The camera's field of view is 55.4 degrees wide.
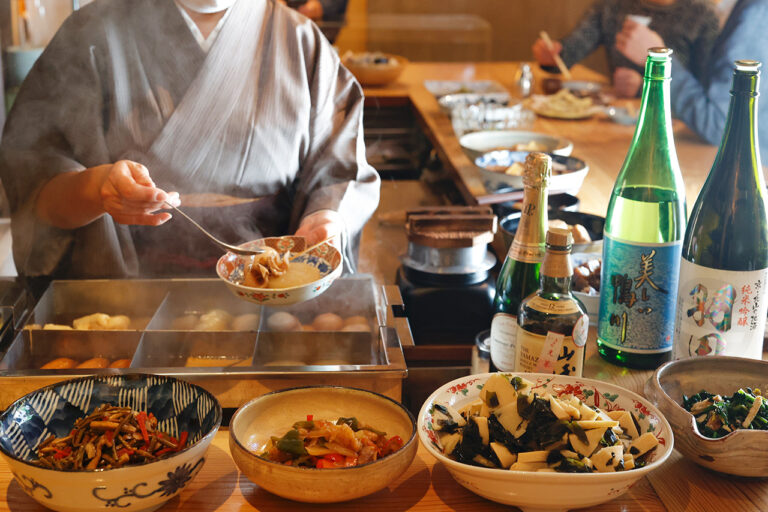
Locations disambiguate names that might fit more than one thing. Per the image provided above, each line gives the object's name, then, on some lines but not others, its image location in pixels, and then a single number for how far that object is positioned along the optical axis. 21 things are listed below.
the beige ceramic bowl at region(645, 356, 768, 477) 0.83
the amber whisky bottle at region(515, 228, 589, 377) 0.95
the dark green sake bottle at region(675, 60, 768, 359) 1.00
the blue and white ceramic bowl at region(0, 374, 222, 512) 0.76
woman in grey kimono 1.42
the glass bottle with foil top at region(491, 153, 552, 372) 1.04
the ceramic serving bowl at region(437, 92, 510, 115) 2.74
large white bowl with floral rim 0.77
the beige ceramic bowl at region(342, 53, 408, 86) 2.60
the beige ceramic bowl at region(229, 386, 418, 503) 0.79
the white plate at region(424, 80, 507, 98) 3.05
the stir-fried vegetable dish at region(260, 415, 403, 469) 0.85
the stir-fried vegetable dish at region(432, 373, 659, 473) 0.80
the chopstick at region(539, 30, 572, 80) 3.50
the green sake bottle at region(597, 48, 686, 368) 1.08
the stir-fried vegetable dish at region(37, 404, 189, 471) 0.84
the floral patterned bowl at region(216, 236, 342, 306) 1.16
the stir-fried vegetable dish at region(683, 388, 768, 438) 0.88
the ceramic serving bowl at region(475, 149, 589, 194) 1.88
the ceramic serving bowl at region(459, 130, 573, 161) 2.24
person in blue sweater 2.56
